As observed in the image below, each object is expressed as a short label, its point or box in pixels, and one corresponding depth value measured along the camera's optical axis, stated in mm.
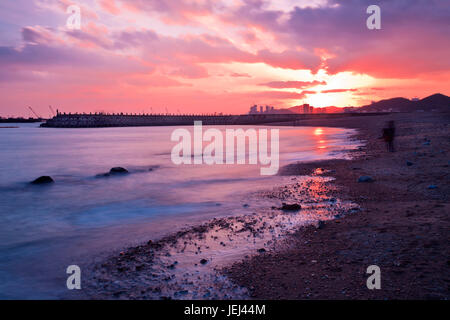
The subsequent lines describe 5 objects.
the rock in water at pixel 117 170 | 19178
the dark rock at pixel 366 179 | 11611
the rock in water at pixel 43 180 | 16656
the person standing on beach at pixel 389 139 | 20273
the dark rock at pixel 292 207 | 8820
